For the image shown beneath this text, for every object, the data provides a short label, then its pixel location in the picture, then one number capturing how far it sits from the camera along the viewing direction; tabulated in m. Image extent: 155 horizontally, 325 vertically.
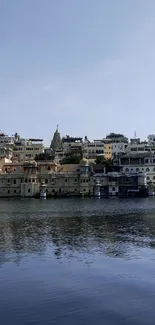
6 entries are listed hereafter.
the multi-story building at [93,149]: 145.88
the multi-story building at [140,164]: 107.38
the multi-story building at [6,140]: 150.23
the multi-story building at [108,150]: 145.75
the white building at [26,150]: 145.95
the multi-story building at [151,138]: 147.50
